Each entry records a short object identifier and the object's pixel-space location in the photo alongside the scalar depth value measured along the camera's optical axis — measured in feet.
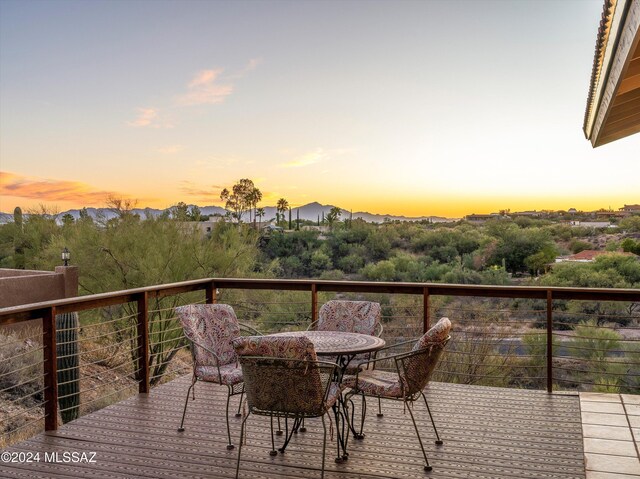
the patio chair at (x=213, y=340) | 13.53
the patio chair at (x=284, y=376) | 10.43
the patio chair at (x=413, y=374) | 11.56
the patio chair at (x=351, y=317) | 15.72
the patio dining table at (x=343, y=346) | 11.94
